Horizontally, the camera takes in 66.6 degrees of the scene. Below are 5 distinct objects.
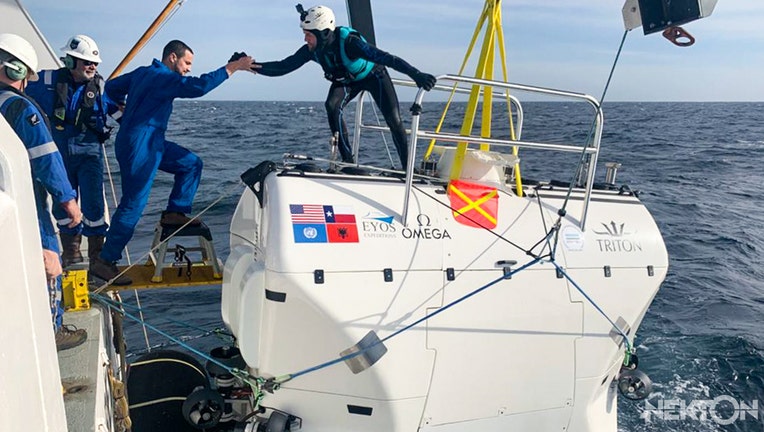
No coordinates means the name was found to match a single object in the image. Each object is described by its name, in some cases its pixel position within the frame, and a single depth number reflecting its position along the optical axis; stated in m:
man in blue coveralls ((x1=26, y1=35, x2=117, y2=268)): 4.83
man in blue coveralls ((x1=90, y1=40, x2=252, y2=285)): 4.62
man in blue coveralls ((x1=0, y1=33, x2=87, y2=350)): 3.35
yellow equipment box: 4.15
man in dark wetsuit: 4.65
